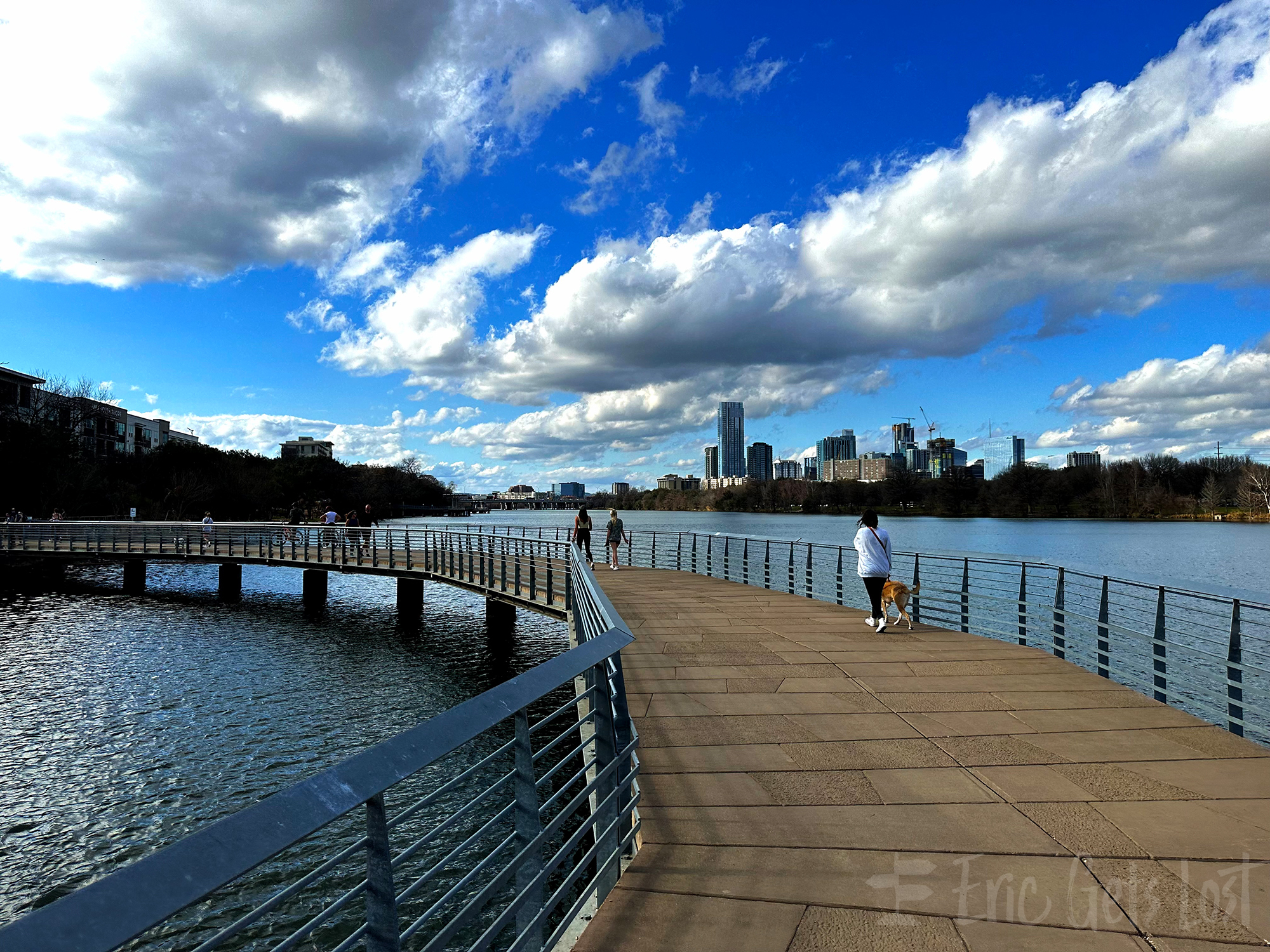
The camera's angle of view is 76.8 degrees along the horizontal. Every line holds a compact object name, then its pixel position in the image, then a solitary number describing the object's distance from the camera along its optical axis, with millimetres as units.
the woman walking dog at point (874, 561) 11039
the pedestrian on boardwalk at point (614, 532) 21953
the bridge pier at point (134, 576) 37188
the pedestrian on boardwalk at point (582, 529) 20438
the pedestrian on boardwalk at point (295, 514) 50456
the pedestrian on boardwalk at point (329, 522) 33684
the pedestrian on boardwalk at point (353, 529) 30188
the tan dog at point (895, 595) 11078
